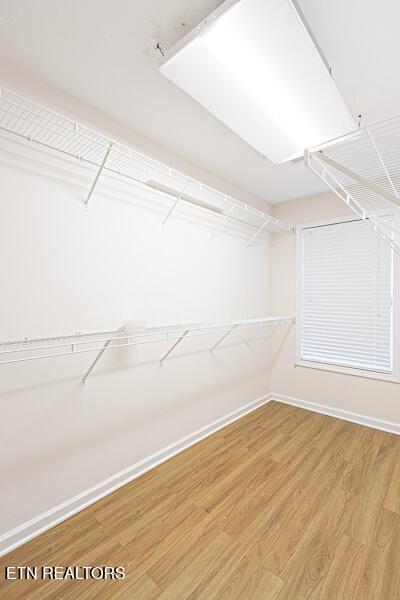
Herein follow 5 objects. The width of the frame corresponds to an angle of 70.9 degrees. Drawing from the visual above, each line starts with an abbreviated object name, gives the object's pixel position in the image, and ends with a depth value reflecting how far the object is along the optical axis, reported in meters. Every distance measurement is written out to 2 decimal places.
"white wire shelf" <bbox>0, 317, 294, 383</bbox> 1.40
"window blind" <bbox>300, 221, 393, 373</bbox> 2.66
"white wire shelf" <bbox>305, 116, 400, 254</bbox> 1.85
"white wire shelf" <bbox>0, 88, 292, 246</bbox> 1.36
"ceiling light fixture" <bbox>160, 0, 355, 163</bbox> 0.97
